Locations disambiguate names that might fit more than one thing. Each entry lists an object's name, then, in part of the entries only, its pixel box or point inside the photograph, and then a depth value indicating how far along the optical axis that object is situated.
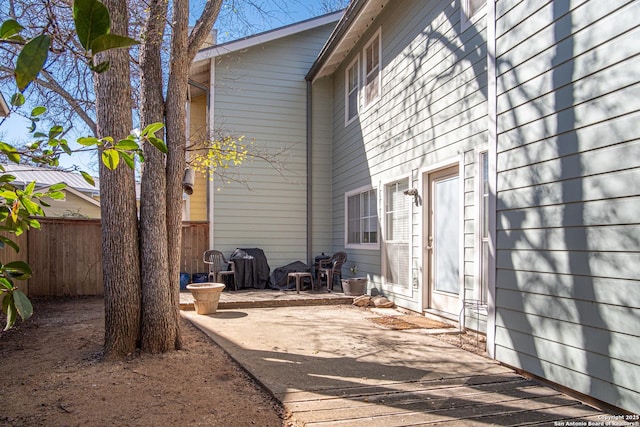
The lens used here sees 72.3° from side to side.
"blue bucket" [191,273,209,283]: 8.84
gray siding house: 2.79
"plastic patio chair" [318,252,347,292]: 8.47
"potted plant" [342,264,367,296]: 7.49
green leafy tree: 0.67
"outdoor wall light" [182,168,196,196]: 4.82
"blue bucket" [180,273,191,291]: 8.82
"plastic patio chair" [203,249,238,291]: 8.49
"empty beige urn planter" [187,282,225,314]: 6.16
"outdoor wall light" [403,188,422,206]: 5.97
